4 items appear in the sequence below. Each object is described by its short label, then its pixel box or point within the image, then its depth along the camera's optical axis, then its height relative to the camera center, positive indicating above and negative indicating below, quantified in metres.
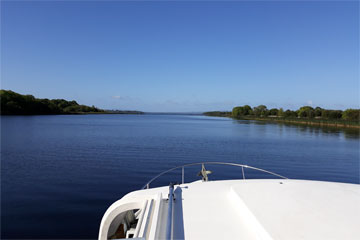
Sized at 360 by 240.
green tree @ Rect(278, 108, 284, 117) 108.88 +2.02
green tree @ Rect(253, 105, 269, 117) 124.31 +3.04
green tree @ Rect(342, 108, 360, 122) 64.22 +0.53
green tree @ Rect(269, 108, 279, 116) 121.38 +2.50
